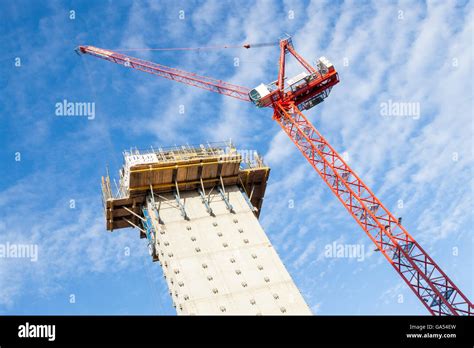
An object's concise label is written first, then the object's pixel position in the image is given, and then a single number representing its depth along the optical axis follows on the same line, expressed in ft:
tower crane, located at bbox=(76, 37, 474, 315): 270.26
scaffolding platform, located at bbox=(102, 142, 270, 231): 229.04
